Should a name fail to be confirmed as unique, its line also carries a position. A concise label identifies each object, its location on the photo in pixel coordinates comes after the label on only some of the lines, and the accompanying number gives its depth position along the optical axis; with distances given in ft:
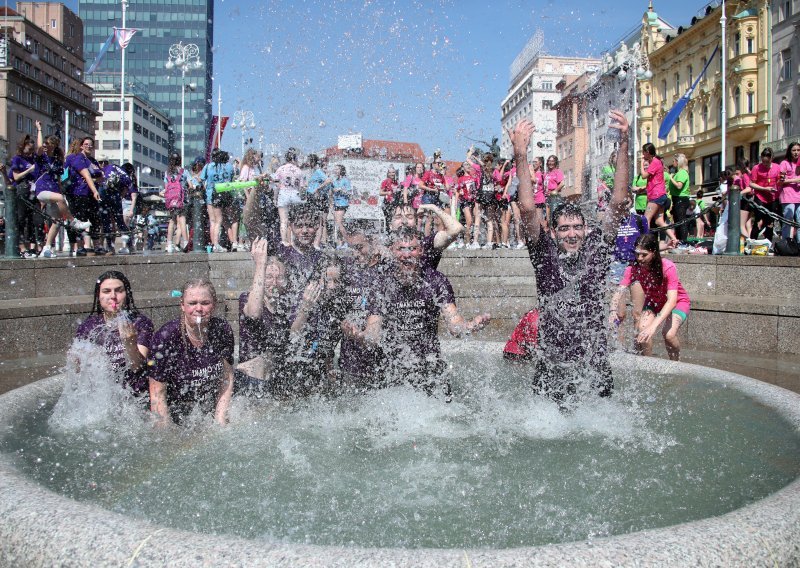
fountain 7.22
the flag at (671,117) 88.56
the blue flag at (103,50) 118.01
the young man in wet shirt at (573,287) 15.03
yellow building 146.41
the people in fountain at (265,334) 15.80
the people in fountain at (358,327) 16.29
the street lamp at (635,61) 128.26
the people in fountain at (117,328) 14.75
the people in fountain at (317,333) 16.05
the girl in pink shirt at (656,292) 19.29
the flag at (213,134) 71.67
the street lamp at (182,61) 84.95
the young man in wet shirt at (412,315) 15.48
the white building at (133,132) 337.93
